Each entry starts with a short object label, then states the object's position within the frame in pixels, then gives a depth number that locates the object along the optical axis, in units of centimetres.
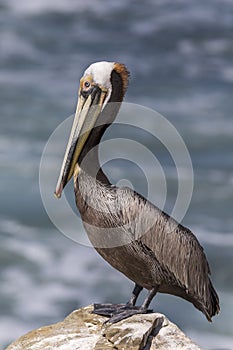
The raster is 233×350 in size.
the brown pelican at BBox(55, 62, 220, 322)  1066
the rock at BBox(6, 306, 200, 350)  1027
